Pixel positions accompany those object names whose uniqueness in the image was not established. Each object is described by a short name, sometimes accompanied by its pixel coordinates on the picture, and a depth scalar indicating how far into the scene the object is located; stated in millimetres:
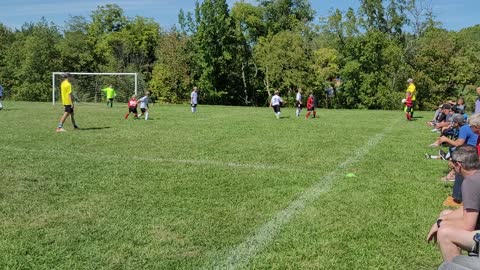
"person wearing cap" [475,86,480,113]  11730
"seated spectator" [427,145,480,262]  3684
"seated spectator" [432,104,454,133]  12375
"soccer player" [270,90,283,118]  22625
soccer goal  39431
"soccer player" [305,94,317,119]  23323
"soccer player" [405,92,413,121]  21412
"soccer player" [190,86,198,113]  27002
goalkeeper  31125
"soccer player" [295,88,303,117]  24422
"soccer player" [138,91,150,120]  20527
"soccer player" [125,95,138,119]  20375
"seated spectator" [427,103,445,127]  15984
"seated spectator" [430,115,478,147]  7895
